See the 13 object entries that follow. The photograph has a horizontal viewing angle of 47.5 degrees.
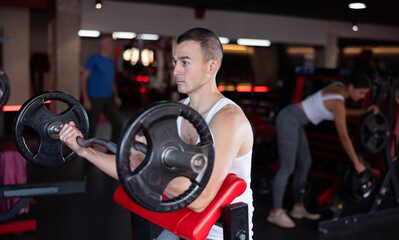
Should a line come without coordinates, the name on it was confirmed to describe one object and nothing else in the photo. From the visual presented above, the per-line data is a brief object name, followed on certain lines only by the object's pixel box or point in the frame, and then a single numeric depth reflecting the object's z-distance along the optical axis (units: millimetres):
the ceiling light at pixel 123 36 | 11320
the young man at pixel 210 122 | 1295
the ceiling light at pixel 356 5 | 5989
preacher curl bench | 1248
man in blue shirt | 4797
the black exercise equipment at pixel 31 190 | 2615
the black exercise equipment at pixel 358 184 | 3351
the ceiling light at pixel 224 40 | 8602
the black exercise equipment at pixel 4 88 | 1709
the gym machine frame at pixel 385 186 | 3344
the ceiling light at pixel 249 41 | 8844
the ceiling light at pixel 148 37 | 10504
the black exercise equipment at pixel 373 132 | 3199
